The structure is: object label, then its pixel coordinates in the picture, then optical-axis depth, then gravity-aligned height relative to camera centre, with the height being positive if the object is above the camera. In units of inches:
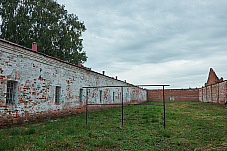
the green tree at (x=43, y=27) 851.4 +319.2
